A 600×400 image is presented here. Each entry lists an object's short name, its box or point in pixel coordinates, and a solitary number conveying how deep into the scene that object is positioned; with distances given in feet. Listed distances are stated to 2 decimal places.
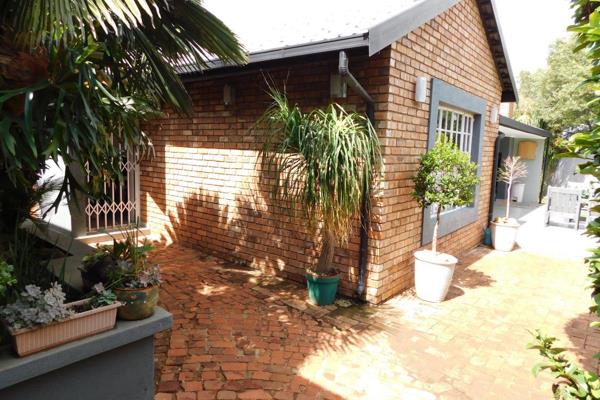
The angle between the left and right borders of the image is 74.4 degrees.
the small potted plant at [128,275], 8.20
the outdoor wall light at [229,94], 18.37
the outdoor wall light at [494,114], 25.57
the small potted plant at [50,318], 6.68
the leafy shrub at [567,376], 4.99
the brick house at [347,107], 14.38
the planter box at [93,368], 6.63
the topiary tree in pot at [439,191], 15.28
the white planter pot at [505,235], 25.23
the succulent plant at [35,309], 6.69
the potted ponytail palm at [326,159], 12.60
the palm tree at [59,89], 6.68
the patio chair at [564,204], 32.68
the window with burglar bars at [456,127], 20.34
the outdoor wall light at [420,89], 15.74
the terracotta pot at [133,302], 8.15
